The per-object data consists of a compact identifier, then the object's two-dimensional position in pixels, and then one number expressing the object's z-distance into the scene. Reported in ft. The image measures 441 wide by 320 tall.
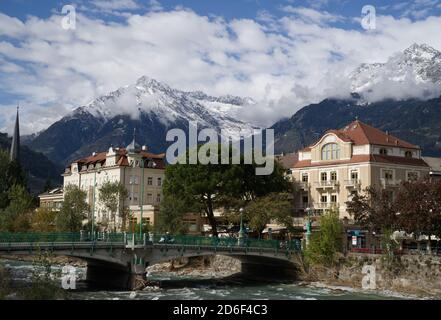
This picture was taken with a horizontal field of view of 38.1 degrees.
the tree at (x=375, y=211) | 220.31
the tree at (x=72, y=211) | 291.99
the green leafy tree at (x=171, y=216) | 284.41
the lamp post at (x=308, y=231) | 234.38
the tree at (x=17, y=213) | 299.99
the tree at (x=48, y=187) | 550.03
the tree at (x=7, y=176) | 353.72
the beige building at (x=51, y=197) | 450.01
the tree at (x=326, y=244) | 221.46
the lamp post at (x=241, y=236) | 225.78
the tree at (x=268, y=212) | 268.41
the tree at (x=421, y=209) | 204.33
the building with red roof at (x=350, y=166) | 278.87
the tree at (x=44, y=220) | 304.97
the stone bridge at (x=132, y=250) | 185.06
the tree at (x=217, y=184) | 290.97
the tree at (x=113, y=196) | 318.45
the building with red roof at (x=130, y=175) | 364.58
